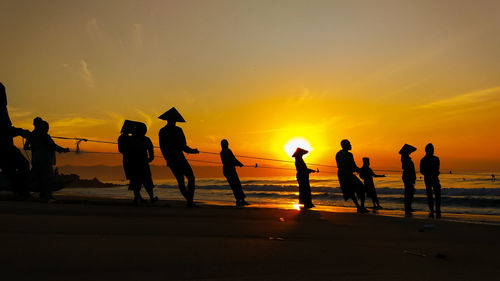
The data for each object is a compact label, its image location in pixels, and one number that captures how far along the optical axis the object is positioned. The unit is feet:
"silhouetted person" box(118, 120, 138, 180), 33.88
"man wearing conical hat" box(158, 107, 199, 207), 31.99
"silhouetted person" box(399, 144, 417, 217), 39.15
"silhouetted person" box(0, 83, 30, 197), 22.16
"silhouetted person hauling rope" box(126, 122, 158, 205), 33.55
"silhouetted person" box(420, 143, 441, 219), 37.17
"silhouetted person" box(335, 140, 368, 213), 38.01
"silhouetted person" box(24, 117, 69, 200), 31.99
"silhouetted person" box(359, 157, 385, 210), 46.42
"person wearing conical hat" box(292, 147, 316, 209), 41.96
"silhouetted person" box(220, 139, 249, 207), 39.65
